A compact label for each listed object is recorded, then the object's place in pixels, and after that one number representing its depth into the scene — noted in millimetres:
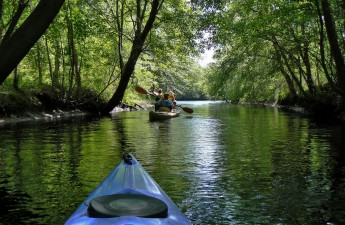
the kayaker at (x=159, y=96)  23875
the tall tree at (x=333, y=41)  14795
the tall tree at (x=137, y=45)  21109
